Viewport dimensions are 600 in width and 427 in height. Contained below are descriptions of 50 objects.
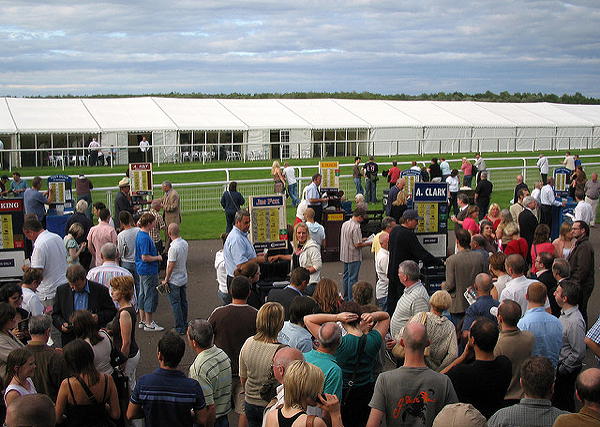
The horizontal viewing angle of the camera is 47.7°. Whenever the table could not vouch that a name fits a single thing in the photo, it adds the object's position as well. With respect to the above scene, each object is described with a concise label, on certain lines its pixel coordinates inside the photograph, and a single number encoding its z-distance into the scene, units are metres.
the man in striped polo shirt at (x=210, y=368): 5.75
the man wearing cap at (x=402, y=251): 9.94
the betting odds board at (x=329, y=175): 18.53
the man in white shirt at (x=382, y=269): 10.48
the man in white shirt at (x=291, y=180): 23.92
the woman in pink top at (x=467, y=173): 26.64
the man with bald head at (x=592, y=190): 20.06
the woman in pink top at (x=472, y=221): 12.48
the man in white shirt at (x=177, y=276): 10.30
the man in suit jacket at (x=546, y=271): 8.77
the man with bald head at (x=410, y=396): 5.11
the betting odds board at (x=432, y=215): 11.17
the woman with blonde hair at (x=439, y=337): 6.64
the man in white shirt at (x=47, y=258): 9.16
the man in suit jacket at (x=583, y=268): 9.81
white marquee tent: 40.06
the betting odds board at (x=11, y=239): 10.11
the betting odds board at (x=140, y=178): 17.44
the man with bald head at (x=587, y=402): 4.44
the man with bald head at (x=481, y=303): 7.30
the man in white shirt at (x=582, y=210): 15.13
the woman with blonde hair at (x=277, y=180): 22.80
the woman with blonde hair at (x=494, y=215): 12.95
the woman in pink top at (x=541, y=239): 10.09
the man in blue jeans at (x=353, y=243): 12.02
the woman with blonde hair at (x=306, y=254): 9.80
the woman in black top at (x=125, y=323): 7.08
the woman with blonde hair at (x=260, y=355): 5.93
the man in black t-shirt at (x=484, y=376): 5.65
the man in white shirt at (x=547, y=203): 18.19
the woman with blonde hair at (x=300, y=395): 4.38
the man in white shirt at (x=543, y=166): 28.33
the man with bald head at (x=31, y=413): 4.07
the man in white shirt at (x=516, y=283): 7.97
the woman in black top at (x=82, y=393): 5.26
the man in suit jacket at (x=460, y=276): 9.10
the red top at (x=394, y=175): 23.05
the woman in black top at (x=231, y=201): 17.46
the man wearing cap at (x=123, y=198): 15.48
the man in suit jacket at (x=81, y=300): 7.52
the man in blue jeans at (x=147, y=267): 10.61
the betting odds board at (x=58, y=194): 16.25
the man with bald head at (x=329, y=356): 5.28
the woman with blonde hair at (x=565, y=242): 10.53
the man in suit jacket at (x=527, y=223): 13.30
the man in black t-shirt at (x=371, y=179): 25.36
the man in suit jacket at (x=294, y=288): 7.55
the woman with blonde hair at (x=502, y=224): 11.64
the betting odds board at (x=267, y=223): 10.76
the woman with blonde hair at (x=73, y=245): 11.26
